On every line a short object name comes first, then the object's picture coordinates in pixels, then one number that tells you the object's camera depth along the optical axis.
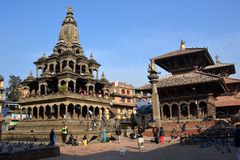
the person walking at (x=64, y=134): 19.84
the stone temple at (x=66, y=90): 30.09
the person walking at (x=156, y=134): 16.49
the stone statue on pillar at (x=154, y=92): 19.61
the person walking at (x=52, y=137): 16.07
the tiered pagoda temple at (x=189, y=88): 27.12
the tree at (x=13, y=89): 60.46
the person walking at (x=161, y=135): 16.74
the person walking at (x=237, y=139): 7.83
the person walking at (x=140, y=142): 13.66
